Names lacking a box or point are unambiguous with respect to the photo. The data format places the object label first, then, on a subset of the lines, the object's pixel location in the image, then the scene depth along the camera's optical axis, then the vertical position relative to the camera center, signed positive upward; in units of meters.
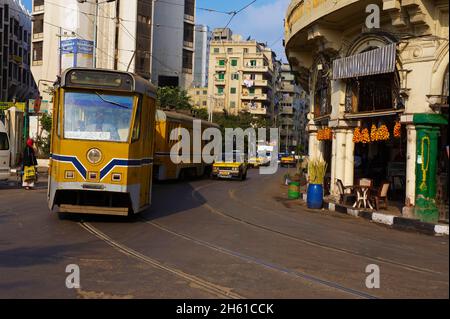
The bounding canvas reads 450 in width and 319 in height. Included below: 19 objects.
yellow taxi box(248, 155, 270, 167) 58.45 -1.45
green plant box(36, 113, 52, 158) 37.31 +0.15
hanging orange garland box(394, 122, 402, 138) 15.85 +0.68
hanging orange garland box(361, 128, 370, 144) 18.09 +0.52
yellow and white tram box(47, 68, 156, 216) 11.86 +0.19
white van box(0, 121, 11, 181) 20.88 -0.57
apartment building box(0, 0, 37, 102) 65.18 +11.43
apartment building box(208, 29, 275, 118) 101.31 +13.20
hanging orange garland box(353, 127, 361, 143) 18.44 +0.55
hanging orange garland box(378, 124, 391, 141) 16.88 +0.59
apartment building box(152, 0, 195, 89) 65.81 +13.02
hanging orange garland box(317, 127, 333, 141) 20.97 +0.63
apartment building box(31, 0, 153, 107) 57.75 +12.14
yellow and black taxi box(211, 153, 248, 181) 31.77 -1.33
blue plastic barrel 18.34 -1.55
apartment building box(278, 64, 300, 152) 114.55 +8.31
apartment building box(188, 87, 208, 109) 102.88 +9.73
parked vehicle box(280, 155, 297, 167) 66.00 -1.46
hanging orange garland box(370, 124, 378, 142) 17.27 +0.60
